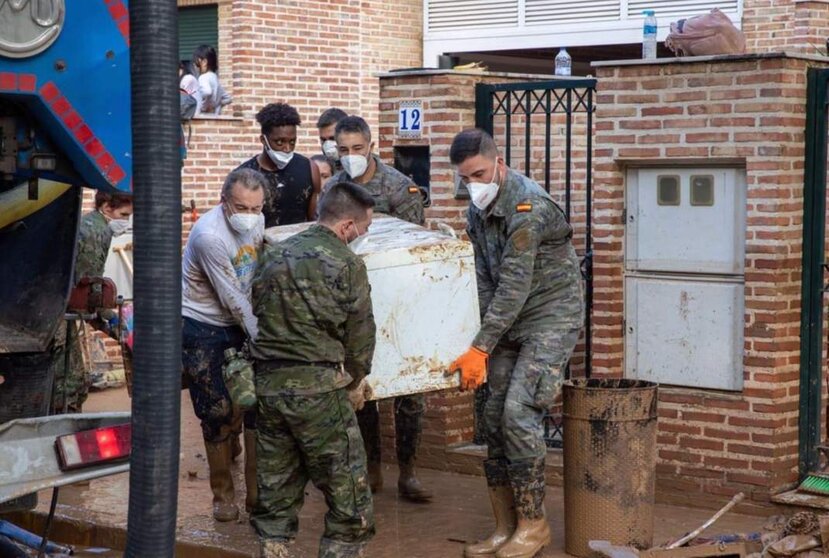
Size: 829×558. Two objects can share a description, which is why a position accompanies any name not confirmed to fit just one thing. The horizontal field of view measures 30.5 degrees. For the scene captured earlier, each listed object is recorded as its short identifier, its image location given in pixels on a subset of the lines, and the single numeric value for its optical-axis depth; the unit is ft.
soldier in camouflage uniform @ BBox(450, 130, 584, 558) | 23.43
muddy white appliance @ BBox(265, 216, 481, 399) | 22.67
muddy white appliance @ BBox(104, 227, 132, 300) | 41.86
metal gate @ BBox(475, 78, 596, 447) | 29.84
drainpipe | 14.19
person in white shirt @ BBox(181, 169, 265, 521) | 25.55
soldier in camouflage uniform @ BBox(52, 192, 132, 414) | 29.48
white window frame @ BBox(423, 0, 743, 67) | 54.39
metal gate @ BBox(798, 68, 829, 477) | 26.08
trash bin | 23.84
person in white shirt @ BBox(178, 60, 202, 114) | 52.39
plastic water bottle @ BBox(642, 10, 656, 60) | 29.73
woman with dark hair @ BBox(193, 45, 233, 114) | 52.80
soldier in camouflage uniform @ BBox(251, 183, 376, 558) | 21.02
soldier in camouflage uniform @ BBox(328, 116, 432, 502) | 27.58
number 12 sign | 31.27
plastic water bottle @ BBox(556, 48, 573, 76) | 36.71
